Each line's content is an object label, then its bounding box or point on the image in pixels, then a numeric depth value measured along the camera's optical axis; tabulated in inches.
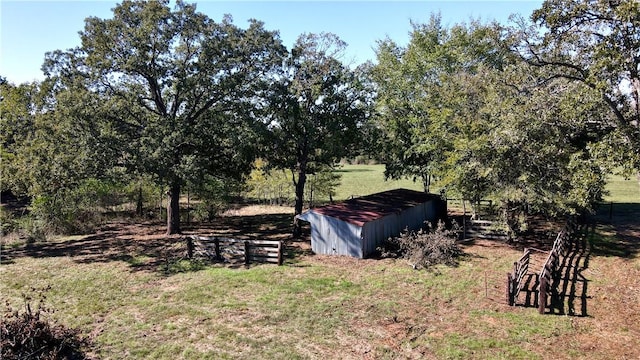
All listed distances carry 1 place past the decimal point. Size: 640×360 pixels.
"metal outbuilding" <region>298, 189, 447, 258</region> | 694.5
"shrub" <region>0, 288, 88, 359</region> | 339.3
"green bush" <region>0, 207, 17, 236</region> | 929.5
